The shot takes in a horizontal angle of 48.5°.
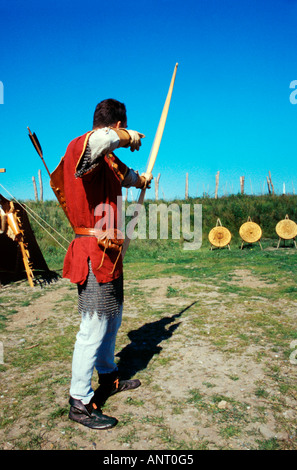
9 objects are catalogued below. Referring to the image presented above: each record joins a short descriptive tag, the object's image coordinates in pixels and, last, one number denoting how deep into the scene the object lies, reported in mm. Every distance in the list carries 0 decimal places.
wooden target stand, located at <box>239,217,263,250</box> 12953
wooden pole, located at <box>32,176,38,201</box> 23812
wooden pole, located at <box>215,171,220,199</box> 23453
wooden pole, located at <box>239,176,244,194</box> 22258
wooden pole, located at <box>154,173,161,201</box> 24105
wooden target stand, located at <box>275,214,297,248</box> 12859
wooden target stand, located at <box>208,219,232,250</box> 13062
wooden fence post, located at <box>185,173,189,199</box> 24920
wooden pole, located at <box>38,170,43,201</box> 24180
